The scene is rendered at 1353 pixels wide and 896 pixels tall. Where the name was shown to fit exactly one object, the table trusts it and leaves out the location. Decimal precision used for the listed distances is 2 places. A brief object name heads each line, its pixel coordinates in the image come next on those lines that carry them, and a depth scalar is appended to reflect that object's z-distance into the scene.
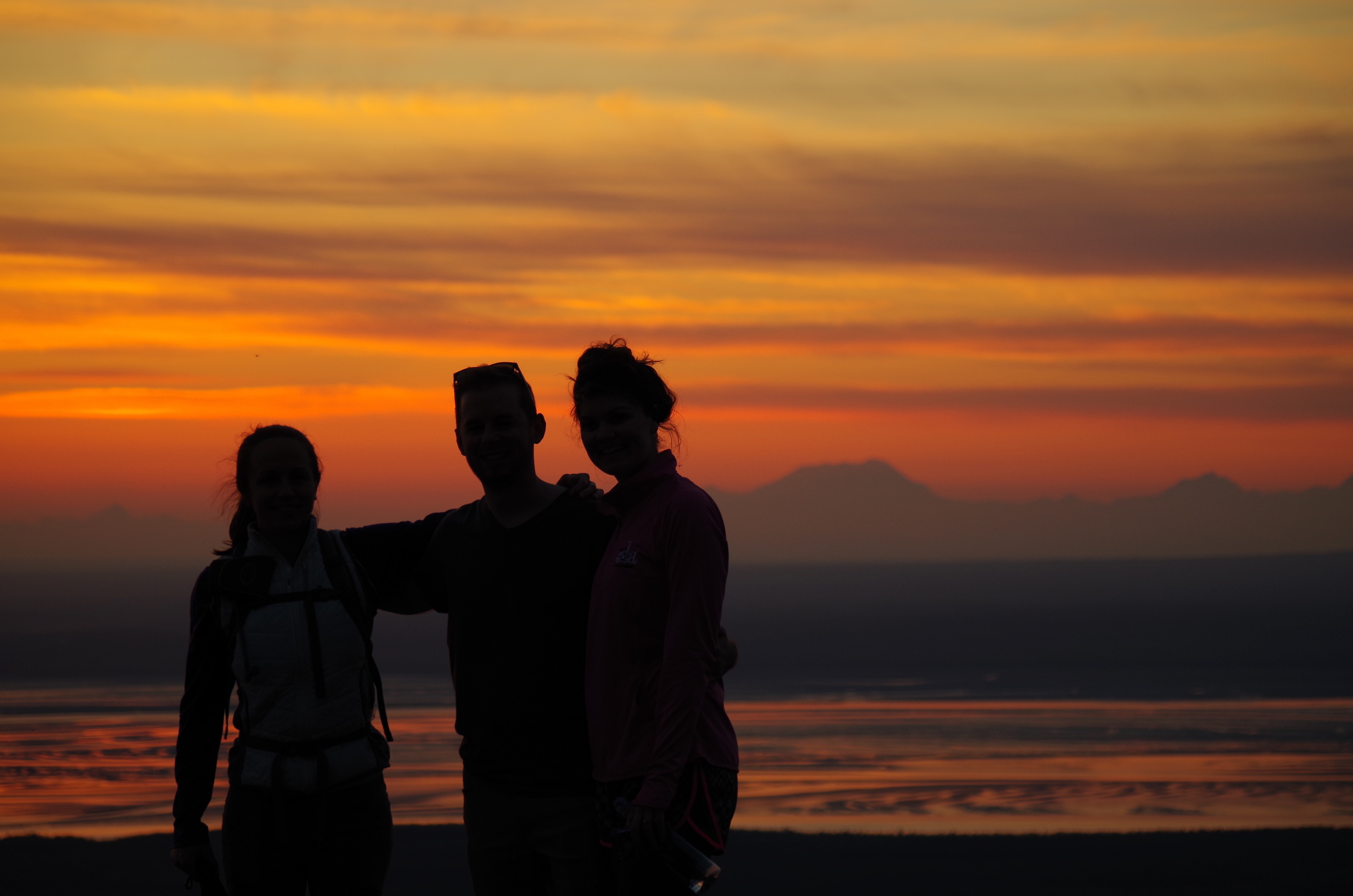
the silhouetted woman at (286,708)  8.48
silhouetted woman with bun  7.69
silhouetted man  8.65
